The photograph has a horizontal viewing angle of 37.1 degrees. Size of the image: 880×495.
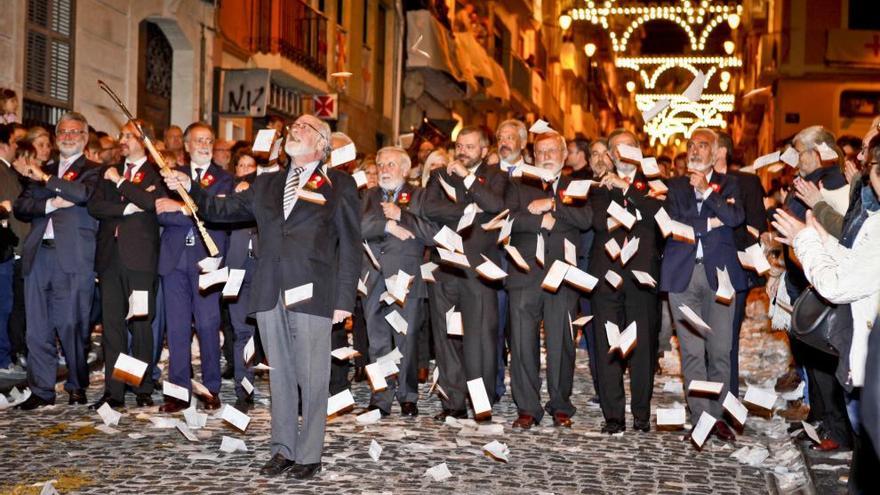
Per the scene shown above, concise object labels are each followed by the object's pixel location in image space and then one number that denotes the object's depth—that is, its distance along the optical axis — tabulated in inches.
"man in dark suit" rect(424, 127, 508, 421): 395.2
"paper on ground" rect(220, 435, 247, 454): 333.1
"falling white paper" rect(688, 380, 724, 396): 370.3
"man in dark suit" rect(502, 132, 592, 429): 390.6
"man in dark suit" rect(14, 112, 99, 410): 405.1
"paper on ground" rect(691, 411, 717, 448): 347.3
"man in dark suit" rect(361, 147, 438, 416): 408.5
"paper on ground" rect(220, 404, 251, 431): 334.3
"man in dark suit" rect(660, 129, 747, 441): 375.9
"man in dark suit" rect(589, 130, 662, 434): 385.4
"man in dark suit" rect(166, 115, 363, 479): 305.1
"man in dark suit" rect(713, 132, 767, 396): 386.3
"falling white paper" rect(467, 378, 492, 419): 381.7
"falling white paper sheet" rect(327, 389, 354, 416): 344.2
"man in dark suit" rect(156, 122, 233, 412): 404.8
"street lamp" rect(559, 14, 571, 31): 1337.4
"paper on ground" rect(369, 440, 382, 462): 325.4
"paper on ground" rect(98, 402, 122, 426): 367.2
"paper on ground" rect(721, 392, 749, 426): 368.2
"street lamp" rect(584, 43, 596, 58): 1570.0
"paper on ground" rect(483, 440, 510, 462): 329.1
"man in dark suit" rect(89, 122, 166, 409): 399.5
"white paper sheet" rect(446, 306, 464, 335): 399.2
